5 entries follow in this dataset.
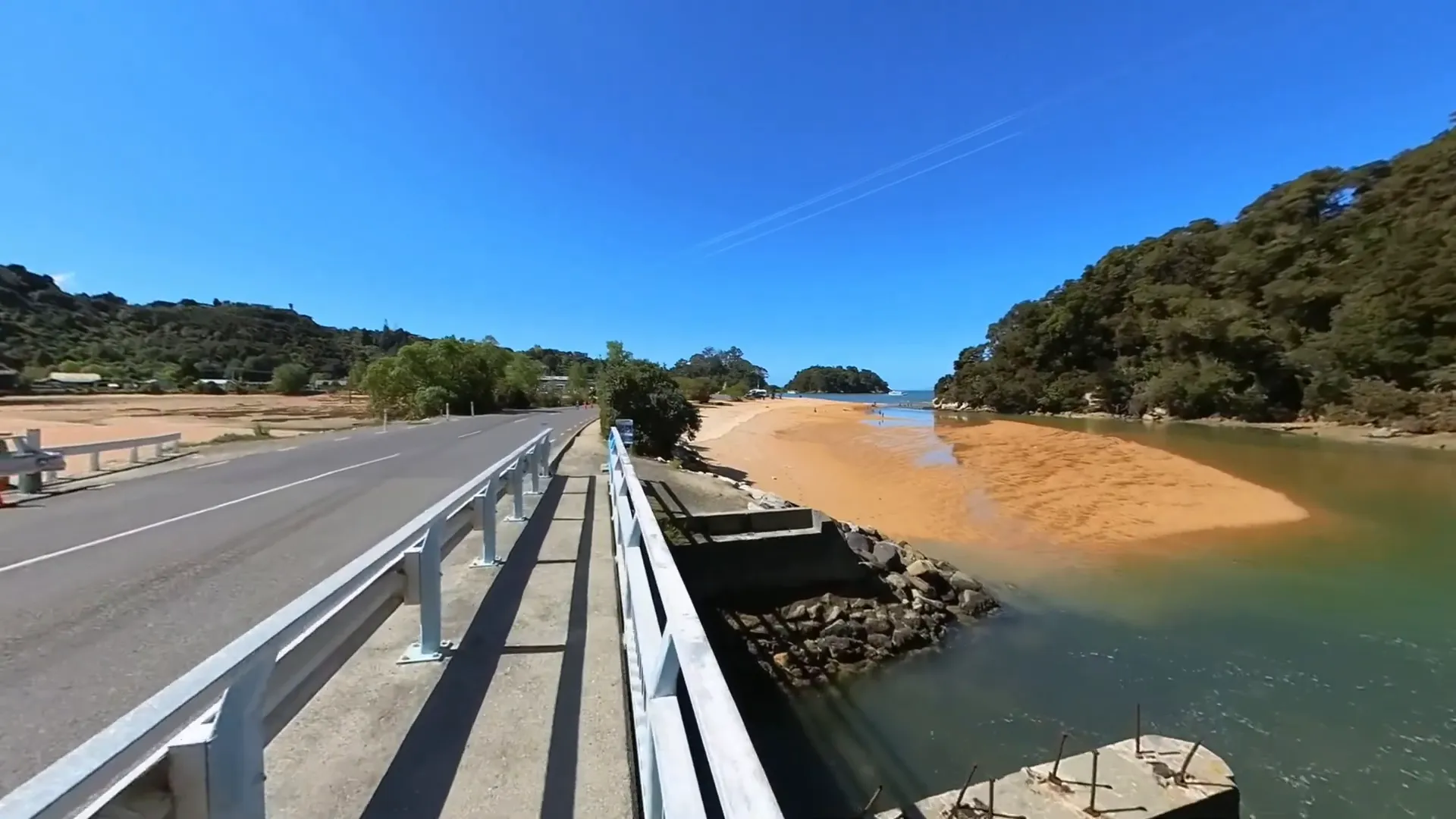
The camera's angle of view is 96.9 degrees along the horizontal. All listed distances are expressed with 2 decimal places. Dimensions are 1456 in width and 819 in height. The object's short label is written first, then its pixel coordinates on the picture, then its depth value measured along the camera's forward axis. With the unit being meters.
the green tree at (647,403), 22.12
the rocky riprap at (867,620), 9.95
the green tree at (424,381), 44.84
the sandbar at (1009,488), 18.38
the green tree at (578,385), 84.88
